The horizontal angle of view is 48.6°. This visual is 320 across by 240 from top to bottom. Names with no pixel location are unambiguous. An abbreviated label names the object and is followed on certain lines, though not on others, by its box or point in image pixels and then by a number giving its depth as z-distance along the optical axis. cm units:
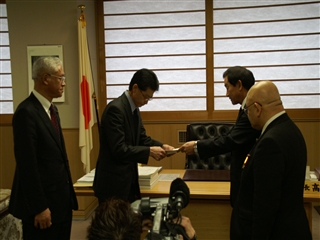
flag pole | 386
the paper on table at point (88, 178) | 255
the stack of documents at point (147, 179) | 245
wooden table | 238
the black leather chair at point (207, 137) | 322
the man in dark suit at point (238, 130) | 229
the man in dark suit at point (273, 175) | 156
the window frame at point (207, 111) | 432
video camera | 94
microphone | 100
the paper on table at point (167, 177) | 271
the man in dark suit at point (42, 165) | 191
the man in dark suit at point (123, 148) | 222
